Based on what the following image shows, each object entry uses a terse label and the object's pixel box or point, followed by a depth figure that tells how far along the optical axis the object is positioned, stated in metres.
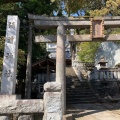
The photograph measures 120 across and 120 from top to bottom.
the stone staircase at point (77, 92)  15.11
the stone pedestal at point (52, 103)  5.00
